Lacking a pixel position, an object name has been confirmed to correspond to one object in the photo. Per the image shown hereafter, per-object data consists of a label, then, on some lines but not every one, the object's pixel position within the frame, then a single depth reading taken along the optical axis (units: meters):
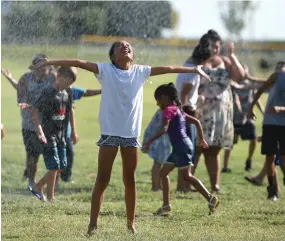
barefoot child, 14.70
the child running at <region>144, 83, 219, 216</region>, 17.64
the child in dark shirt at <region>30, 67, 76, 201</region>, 19.50
